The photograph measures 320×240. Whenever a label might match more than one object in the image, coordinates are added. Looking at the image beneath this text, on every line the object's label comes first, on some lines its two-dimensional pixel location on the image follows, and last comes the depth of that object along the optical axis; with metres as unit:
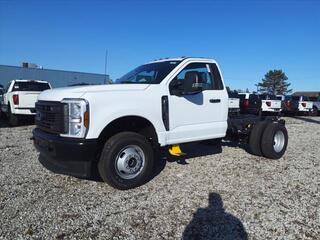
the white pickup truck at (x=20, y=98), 8.99
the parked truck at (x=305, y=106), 18.67
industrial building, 23.96
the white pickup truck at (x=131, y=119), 3.47
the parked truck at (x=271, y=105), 14.23
